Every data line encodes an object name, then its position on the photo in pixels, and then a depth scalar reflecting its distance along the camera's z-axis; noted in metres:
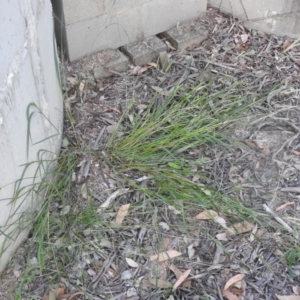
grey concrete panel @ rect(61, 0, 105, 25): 3.07
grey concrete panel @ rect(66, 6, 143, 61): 3.20
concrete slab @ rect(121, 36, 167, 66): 3.39
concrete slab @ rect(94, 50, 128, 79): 3.29
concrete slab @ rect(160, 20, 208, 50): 3.52
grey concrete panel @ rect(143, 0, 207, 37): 3.44
